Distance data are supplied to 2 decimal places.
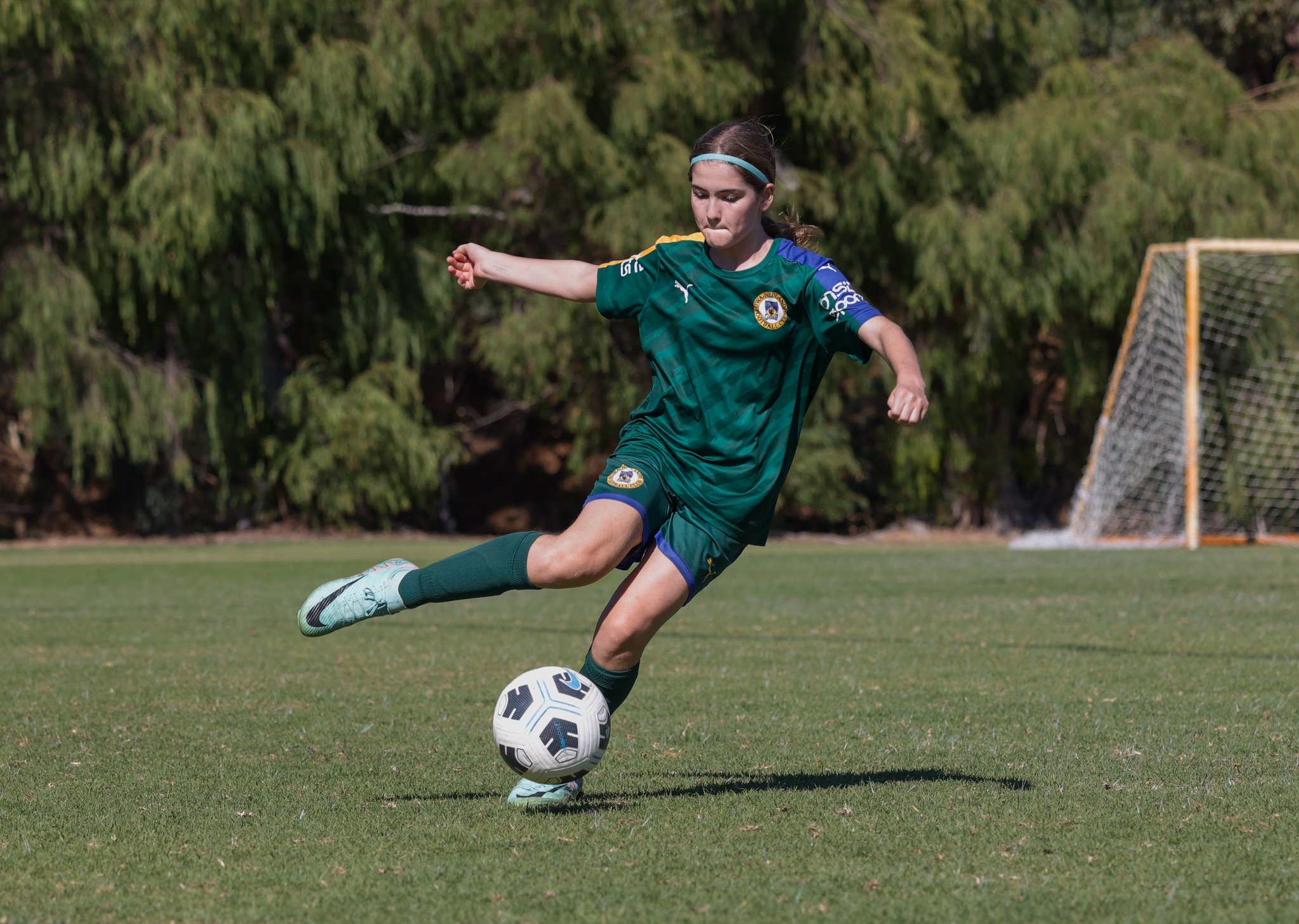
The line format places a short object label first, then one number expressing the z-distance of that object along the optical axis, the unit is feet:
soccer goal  126.72
